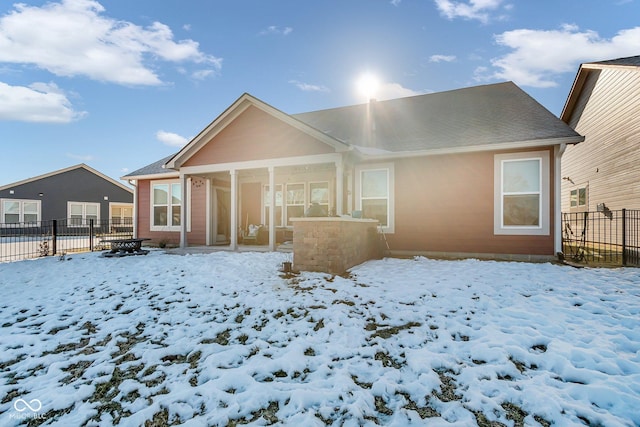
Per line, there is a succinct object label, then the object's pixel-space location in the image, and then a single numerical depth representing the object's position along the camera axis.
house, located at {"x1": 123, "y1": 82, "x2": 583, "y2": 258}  8.01
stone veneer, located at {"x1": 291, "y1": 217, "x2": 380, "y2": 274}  6.02
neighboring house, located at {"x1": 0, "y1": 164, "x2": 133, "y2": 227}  21.67
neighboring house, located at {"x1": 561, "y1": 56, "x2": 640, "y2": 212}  10.02
